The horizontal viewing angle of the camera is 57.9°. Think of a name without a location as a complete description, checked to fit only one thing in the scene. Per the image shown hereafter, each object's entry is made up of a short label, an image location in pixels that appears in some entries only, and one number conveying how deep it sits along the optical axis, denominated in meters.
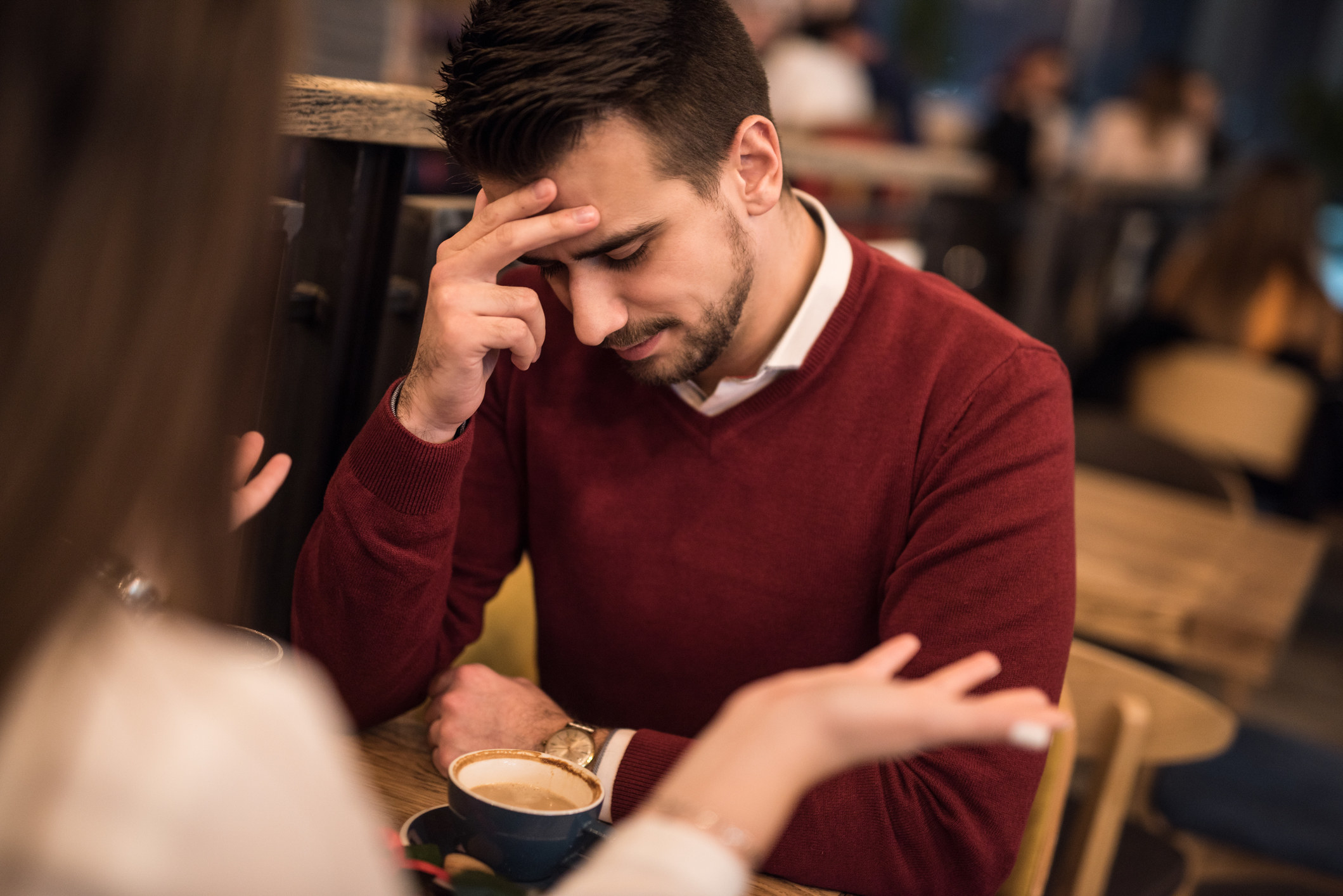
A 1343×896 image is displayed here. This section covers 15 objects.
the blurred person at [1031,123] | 6.52
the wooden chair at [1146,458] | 2.86
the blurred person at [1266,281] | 4.36
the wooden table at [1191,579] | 2.09
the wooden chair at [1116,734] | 1.72
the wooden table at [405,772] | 1.05
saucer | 0.96
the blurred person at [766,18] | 5.01
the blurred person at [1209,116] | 8.03
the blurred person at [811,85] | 5.49
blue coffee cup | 0.91
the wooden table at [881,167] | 2.58
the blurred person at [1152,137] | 7.09
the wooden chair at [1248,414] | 4.12
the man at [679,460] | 1.18
